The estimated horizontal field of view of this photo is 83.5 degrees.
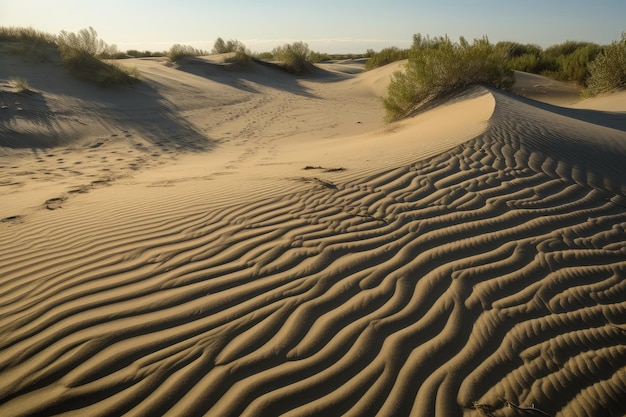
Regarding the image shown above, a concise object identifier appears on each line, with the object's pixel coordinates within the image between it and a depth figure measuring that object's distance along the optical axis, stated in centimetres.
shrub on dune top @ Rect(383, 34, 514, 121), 998
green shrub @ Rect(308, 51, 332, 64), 2910
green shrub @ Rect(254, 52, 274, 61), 2716
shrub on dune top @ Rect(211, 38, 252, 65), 2112
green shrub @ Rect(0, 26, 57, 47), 1425
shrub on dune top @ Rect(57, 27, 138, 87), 1232
